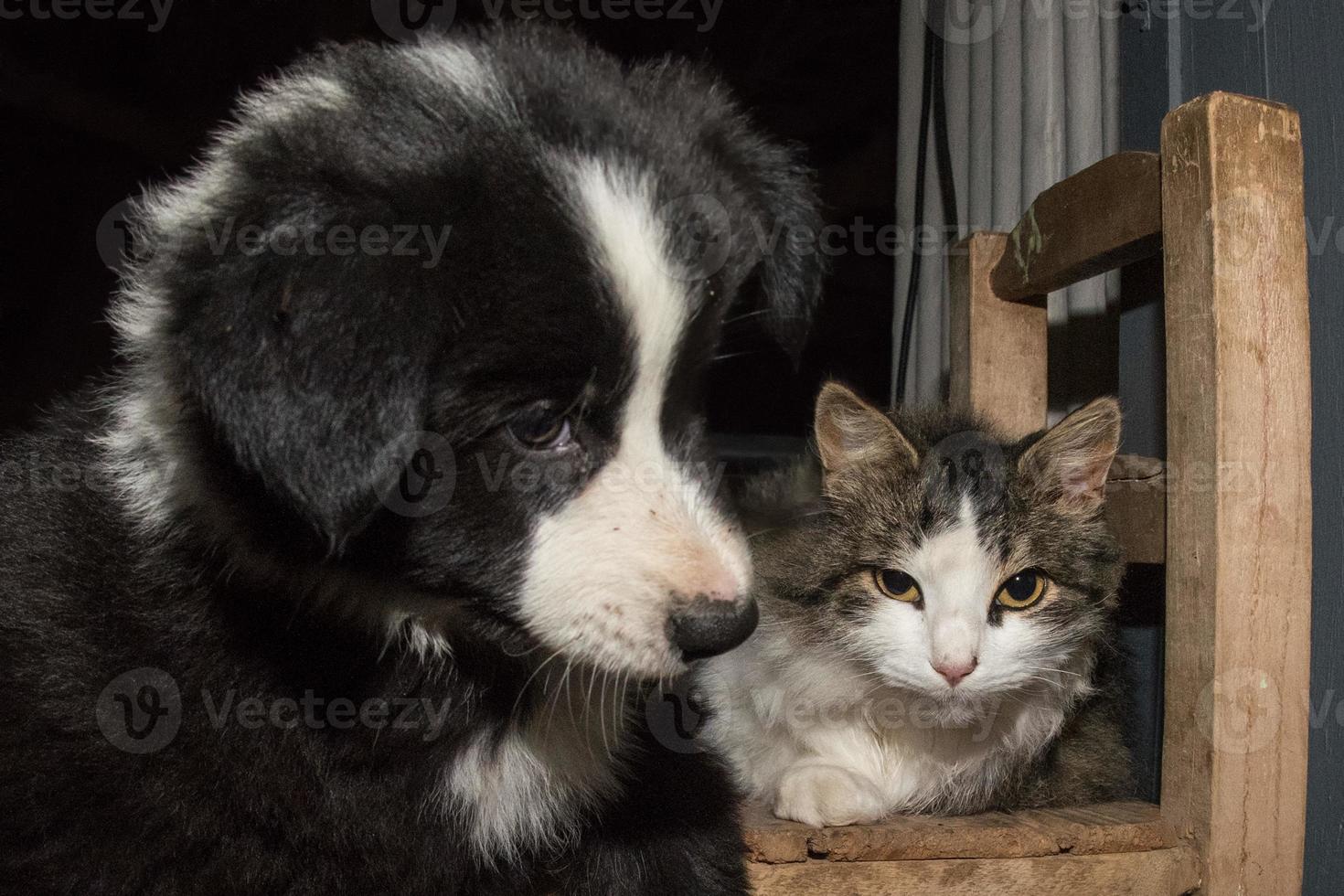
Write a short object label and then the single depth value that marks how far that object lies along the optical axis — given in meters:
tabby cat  0.58
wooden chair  0.53
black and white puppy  0.45
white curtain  0.70
